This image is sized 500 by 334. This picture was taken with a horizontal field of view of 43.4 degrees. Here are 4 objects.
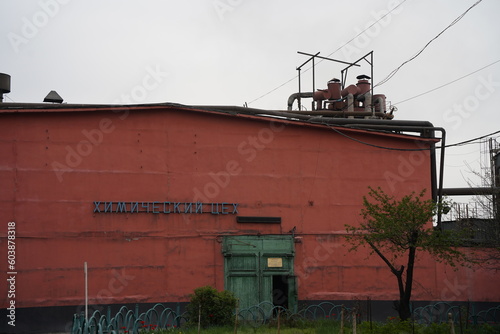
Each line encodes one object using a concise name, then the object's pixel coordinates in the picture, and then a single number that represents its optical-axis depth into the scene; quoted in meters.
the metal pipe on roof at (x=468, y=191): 30.04
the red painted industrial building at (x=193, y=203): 22.52
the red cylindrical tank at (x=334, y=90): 35.58
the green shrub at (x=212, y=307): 19.66
